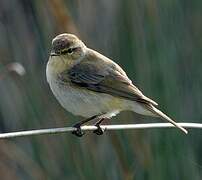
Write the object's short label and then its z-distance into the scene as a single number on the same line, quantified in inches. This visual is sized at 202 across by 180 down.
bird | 269.7
